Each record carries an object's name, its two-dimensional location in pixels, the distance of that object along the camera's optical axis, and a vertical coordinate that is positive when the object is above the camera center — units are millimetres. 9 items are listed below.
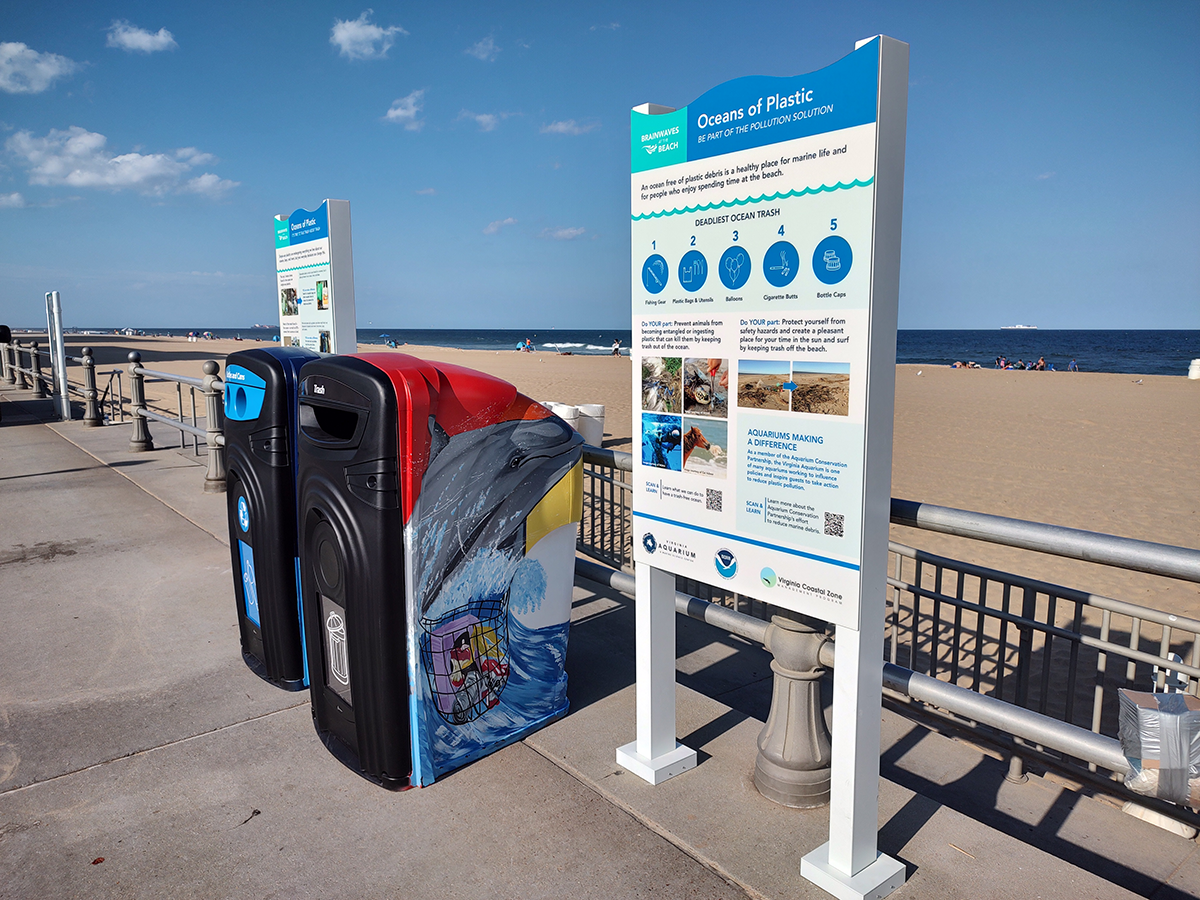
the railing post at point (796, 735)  2623 -1336
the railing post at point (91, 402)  11672 -875
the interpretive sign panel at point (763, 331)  2045 +16
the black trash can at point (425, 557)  2613 -768
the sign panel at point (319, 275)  5391 +476
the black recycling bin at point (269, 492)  3355 -656
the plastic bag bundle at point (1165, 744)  1780 -931
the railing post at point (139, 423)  9414 -966
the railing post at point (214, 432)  6398 -781
